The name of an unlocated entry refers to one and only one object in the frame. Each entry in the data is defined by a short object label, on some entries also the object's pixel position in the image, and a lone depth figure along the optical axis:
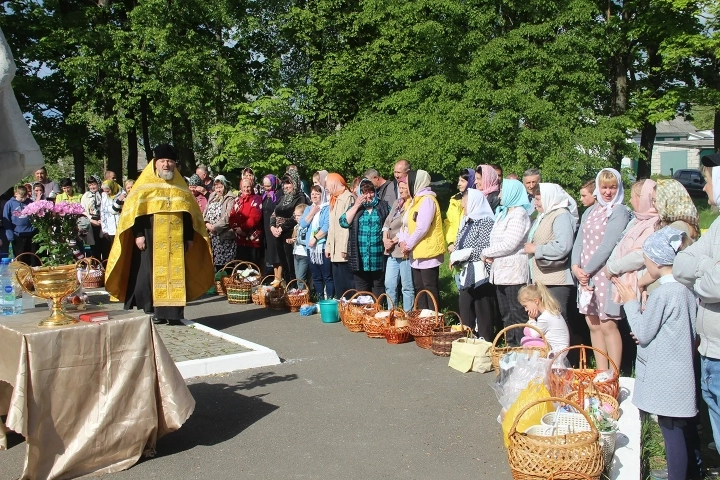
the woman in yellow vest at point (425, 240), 8.86
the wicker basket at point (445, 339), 7.83
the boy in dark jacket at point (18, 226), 14.00
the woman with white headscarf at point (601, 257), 6.57
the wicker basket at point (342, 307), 9.34
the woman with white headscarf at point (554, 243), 7.23
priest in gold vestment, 9.43
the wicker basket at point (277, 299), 11.12
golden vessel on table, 4.83
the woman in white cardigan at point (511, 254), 7.75
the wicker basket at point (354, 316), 9.12
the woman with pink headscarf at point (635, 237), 5.84
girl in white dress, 6.56
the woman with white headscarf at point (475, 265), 8.12
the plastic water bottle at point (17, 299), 5.64
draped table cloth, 4.55
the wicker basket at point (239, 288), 11.73
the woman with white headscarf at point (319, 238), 10.94
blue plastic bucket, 9.94
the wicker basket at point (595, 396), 5.03
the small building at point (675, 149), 69.70
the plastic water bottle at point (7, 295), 5.62
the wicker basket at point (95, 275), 13.09
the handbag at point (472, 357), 7.24
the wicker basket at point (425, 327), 8.16
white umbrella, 3.35
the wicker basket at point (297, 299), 10.88
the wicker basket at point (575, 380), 5.40
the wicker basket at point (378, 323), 8.71
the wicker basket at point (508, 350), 6.05
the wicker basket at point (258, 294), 11.41
